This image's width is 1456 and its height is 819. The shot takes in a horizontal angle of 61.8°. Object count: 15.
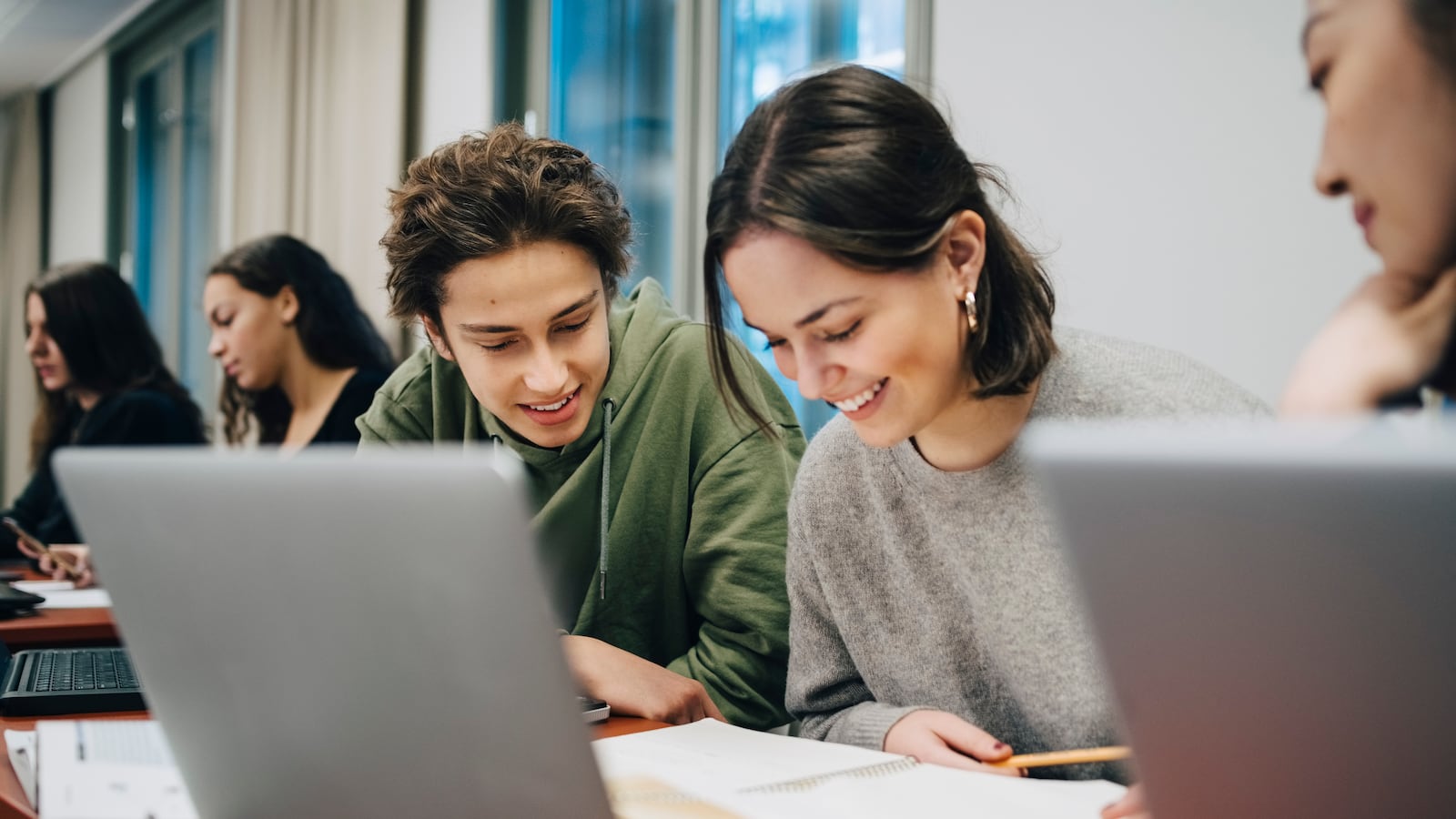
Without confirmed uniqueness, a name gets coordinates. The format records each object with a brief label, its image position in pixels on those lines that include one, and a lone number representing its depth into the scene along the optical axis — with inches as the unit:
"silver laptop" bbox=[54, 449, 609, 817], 20.4
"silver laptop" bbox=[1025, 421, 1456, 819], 14.2
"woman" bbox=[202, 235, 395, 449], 110.5
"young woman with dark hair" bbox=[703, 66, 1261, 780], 39.7
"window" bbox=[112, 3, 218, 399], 209.2
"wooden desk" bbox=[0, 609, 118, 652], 67.2
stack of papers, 31.8
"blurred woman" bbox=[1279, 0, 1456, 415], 27.9
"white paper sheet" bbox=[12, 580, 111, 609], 77.8
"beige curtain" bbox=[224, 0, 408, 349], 142.3
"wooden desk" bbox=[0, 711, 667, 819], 32.4
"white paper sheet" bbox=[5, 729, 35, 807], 34.4
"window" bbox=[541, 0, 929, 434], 100.3
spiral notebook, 29.0
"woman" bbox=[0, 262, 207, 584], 122.9
